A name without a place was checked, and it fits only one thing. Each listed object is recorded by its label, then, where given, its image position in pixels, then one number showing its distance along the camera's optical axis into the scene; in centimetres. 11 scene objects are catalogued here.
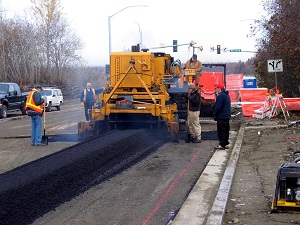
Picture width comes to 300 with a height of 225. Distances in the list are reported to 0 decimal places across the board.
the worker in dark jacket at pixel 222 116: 1510
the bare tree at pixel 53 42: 6191
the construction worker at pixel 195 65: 2064
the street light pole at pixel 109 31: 4681
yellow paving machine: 1695
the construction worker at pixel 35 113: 1662
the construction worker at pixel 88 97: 2375
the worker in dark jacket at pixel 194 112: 1669
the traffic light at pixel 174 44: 4955
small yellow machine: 756
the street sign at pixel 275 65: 2416
